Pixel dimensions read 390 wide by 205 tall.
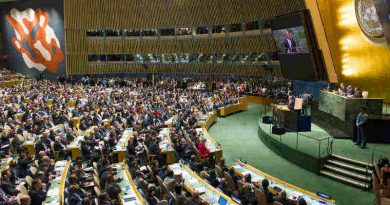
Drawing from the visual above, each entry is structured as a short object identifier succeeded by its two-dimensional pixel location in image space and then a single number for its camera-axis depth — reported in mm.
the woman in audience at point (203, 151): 11227
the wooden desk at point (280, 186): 7281
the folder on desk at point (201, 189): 7930
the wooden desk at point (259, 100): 23922
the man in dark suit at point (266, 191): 7182
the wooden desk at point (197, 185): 7477
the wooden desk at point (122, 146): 11438
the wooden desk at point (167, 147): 11406
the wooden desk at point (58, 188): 7535
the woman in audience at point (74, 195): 7113
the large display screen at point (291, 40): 17219
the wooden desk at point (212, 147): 11414
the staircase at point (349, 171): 9453
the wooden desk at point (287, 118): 13430
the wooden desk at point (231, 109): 20422
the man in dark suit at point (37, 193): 7293
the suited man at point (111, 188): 7619
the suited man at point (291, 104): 13791
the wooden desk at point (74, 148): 11797
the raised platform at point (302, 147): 10789
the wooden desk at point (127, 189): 7386
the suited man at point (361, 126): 10980
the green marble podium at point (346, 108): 11602
